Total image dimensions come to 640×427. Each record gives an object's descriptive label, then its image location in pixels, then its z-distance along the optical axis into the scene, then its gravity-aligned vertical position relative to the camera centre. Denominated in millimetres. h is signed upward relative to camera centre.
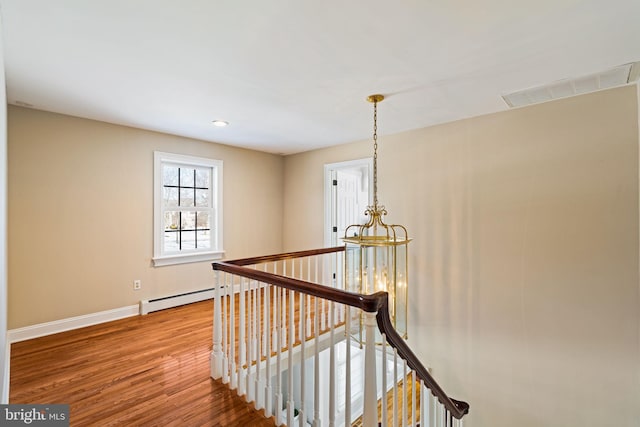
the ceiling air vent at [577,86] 2285 +1128
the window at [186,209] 4020 +127
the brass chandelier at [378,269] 2543 -501
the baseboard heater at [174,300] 3863 -1165
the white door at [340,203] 4762 +240
